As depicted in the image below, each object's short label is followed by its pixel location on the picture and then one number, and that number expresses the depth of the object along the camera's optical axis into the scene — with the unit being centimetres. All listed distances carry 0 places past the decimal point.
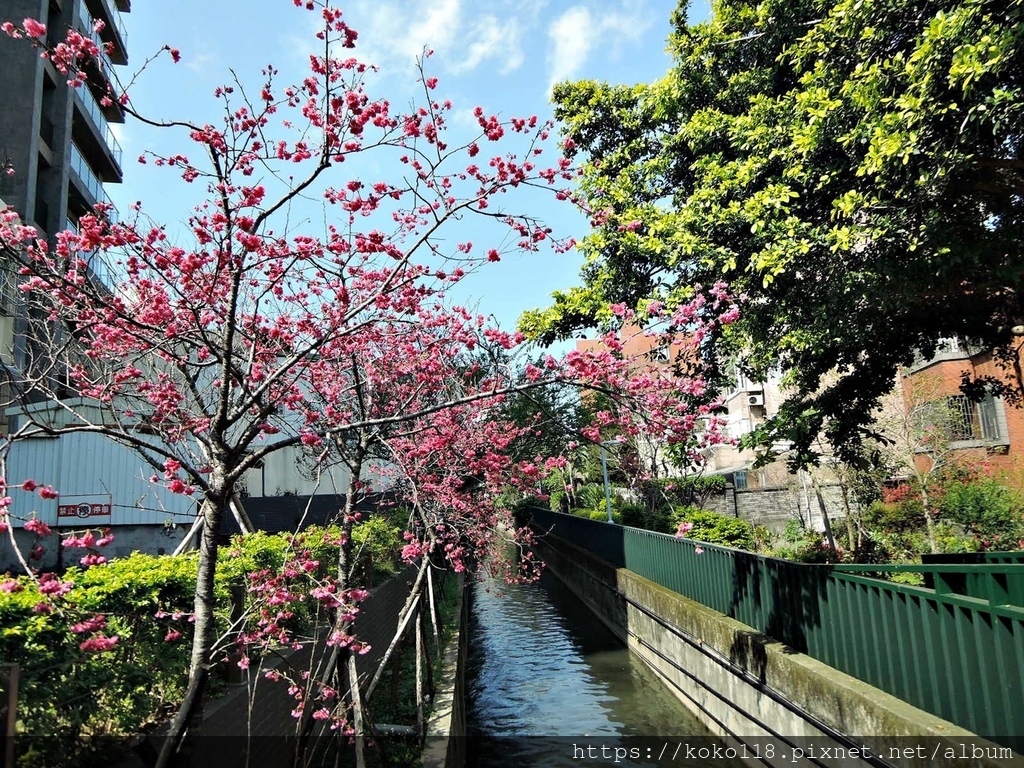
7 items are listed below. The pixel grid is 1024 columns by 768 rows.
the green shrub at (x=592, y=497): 3472
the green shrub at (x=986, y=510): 1435
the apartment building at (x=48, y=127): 2073
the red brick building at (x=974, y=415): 1797
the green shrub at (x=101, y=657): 339
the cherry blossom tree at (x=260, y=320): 426
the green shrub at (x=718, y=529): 1627
